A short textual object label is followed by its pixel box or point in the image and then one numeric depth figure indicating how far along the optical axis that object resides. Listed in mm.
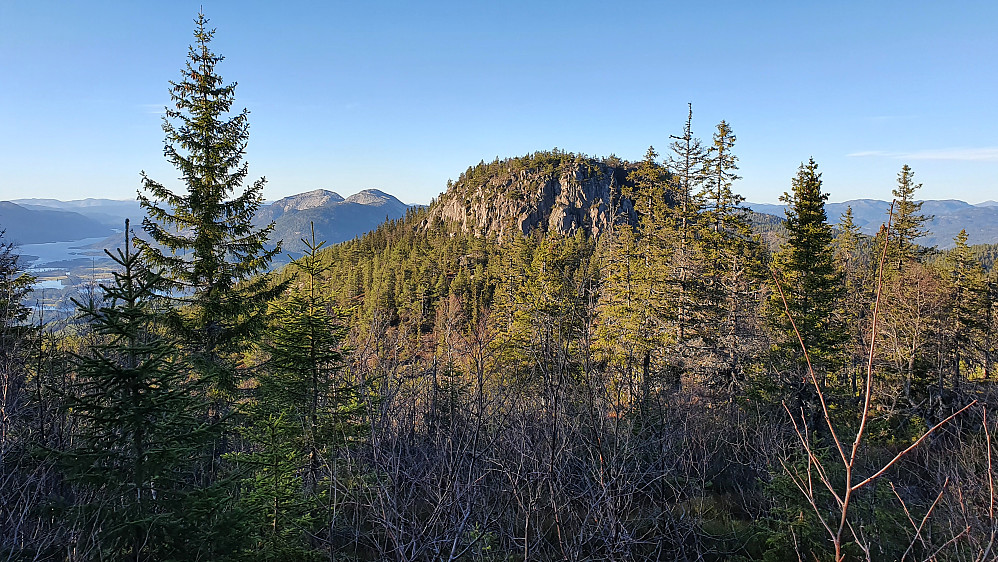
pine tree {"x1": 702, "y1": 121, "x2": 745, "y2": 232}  19359
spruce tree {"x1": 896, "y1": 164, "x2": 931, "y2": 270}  26859
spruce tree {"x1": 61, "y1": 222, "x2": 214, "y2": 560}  4750
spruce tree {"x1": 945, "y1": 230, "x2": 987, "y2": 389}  21594
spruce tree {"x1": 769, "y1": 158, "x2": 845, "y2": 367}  15984
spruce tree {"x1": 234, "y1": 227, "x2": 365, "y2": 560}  6723
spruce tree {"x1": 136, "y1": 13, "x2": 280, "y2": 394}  11734
